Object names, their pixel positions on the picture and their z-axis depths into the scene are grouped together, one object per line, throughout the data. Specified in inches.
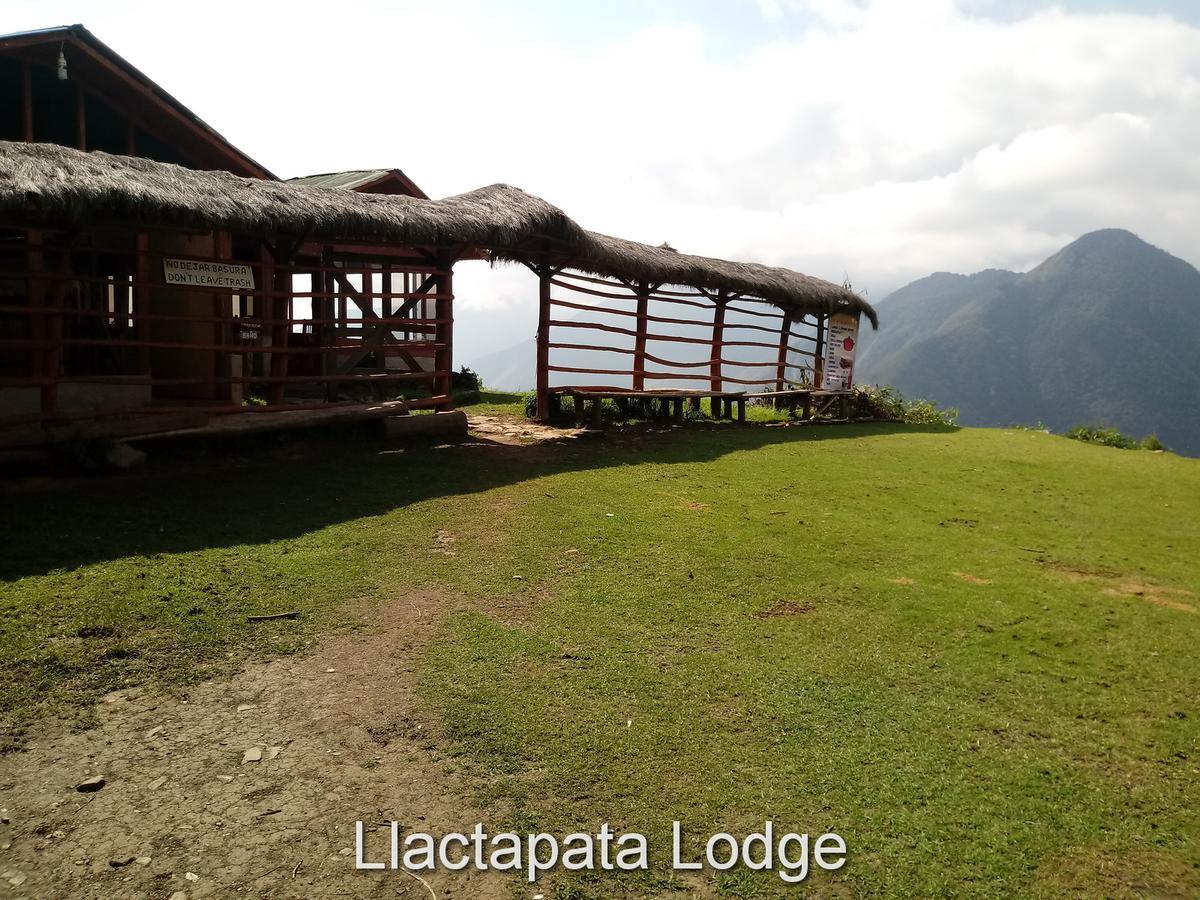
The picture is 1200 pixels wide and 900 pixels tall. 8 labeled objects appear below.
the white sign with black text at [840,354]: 737.6
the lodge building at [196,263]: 309.9
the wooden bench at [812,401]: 685.9
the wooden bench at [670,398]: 526.9
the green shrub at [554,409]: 546.0
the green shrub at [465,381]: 718.3
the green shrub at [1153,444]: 642.8
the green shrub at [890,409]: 753.6
